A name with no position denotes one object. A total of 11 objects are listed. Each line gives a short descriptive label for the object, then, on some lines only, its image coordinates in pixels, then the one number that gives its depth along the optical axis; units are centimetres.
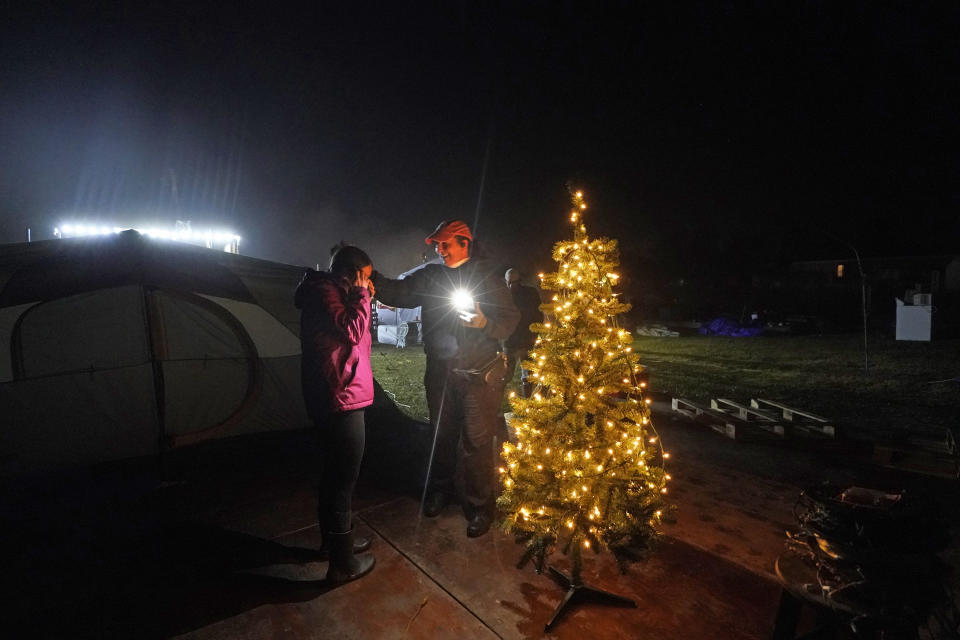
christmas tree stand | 263
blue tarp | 2103
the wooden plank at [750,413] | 600
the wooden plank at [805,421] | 561
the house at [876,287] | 2150
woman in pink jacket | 269
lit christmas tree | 275
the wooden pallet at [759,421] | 565
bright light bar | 1725
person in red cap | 348
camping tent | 399
